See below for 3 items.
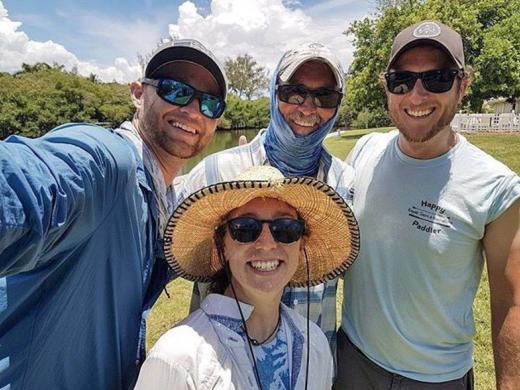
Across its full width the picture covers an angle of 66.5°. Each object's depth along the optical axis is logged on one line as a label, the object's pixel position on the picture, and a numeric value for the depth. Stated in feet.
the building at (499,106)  137.39
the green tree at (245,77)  271.28
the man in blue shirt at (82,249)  2.98
